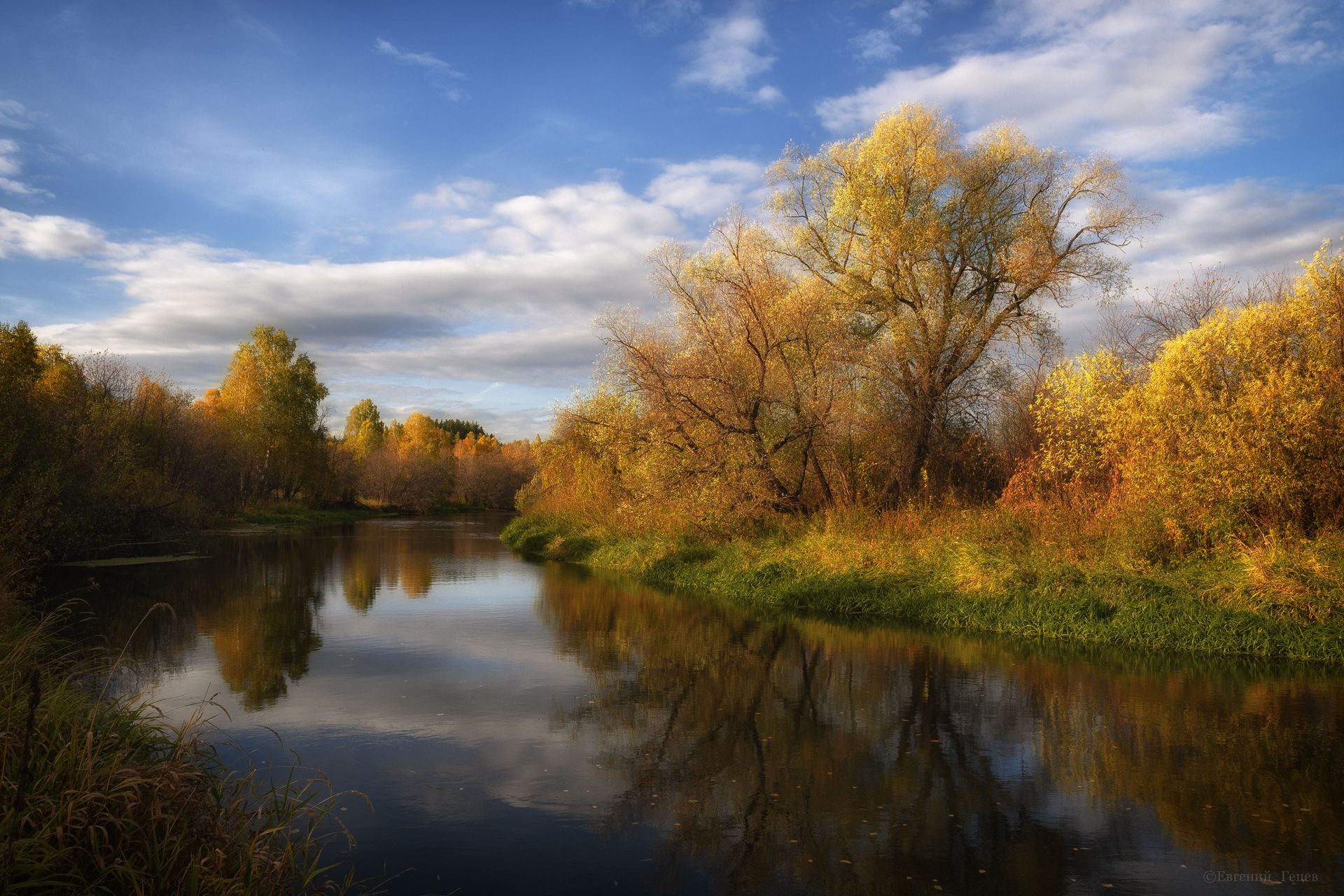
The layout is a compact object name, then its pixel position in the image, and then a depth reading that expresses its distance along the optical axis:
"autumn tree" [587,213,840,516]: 22.44
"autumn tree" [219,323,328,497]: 53.78
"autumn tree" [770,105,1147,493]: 23.31
